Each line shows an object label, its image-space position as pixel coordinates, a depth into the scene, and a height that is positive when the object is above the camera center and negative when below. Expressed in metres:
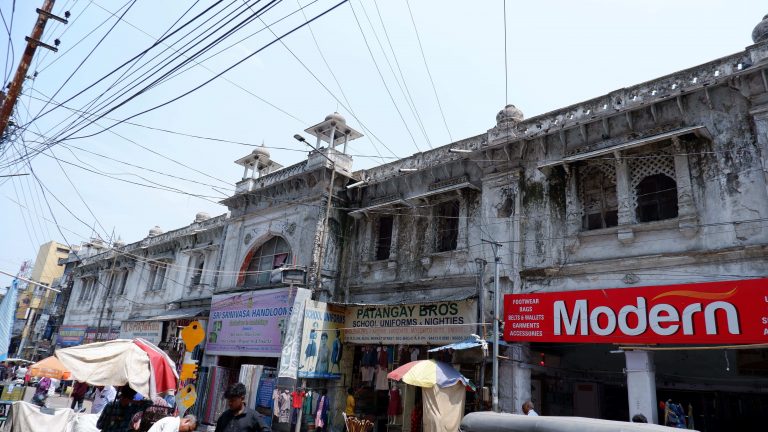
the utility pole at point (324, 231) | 15.44 +4.48
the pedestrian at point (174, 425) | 5.28 -0.76
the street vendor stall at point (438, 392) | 10.24 -0.24
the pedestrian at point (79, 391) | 13.62 -1.29
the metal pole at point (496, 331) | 10.30 +1.18
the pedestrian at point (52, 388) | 19.19 -1.77
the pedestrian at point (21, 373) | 20.38 -1.44
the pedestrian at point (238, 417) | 4.74 -0.55
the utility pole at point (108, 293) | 27.75 +3.23
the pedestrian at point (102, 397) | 12.34 -1.26
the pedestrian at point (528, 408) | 9.36 -0.37
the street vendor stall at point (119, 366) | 7.26 -0.26
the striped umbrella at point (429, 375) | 10.28 +0.09
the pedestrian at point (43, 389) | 17.96 -1.81
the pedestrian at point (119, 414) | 6.84 -0.91
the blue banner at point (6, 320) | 12.29 +0.45
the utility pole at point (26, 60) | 10.76 +6.28
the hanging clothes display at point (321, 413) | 13.54 -1.24
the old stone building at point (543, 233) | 9.38 +3.88
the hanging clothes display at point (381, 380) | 14.10 -0.15
